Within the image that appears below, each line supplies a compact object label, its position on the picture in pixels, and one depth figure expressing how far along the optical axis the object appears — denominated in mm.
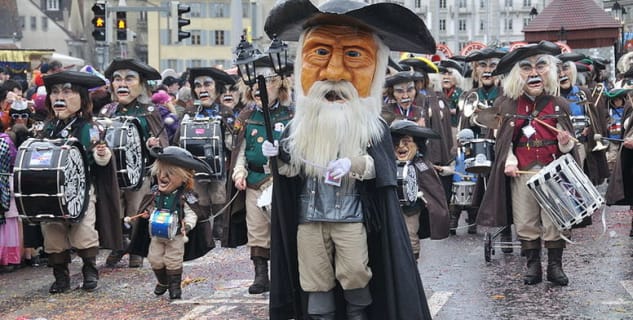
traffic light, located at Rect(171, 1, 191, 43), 27062
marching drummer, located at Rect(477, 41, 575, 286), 10094
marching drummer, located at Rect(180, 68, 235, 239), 13273
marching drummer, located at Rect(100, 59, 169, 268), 12203
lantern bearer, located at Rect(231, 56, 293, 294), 10047
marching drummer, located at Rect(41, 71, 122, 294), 10430
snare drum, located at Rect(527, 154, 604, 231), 9711
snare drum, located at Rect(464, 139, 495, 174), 11000
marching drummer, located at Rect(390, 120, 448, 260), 9688
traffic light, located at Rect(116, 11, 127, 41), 26875
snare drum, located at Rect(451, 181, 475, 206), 14102
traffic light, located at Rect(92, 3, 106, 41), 25359
